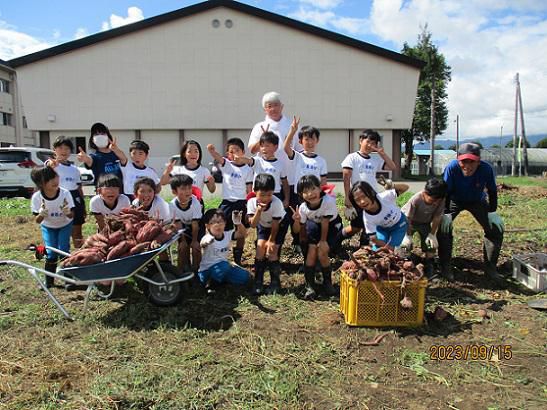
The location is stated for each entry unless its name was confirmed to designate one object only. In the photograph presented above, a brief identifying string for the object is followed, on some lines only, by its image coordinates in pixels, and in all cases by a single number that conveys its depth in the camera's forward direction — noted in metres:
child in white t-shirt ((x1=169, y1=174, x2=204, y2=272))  4.55
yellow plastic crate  3.46
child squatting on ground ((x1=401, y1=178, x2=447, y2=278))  4.60
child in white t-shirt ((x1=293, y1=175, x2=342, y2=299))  4.16
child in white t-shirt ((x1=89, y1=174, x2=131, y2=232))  4.42
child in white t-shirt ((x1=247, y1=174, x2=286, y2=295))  4.27
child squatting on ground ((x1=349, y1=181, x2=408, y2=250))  4.16
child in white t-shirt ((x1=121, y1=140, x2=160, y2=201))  4.87
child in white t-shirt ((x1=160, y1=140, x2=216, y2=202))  4.82
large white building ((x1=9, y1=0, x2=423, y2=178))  21.70
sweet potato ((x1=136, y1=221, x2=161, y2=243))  3.73
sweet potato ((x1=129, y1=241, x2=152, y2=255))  3.60
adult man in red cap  4.80
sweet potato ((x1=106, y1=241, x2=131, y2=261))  3.56
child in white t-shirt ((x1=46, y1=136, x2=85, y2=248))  5.03
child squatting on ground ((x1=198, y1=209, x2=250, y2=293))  4.33
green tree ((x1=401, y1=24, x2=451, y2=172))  32.03
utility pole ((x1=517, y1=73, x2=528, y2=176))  29.34
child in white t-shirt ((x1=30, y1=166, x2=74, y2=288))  4.39
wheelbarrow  3.43
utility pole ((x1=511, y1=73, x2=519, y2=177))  29.49
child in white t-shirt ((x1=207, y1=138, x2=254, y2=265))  4.80
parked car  12.66
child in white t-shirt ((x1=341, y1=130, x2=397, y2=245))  4.74
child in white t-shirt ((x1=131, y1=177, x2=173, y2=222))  4.43
